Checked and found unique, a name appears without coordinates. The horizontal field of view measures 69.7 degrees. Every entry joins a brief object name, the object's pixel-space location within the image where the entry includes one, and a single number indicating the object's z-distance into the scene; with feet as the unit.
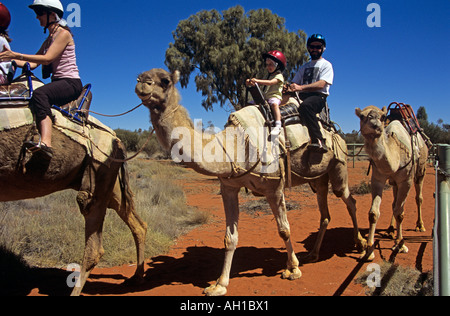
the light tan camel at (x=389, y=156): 17.33
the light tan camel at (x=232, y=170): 12.00
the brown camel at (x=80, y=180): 12.32
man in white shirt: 17.42
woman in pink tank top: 12.46
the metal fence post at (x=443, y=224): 7.88
